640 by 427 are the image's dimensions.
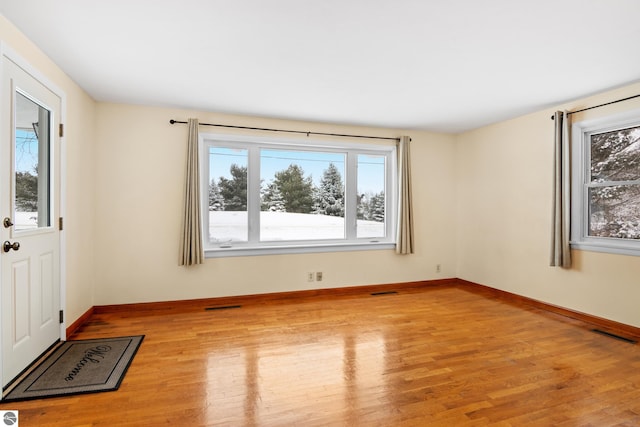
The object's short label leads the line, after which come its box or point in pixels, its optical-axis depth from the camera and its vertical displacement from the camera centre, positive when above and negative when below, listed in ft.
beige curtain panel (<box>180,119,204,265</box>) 13.58 +0.03
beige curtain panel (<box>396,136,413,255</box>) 16.90 +0.49
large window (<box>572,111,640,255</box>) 11.49 +1.05
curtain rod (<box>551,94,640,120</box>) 11.09 +3.82
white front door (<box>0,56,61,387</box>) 7.47 -0.12
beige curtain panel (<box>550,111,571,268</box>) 12.78 +0.80
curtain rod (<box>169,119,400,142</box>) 14.26 +3.80
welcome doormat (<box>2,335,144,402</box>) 7.51 -3.89
